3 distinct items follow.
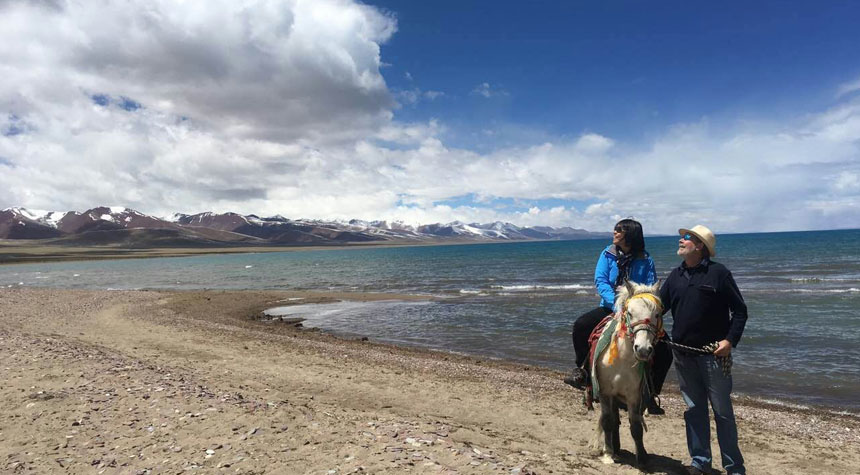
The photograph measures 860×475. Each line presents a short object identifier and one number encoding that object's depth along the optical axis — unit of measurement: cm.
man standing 484
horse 462
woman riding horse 542
